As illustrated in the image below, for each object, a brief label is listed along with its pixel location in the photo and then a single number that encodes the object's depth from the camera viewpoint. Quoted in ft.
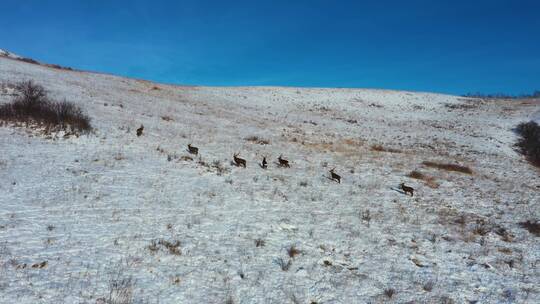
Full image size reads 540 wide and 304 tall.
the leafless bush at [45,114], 56.90
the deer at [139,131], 61.72
